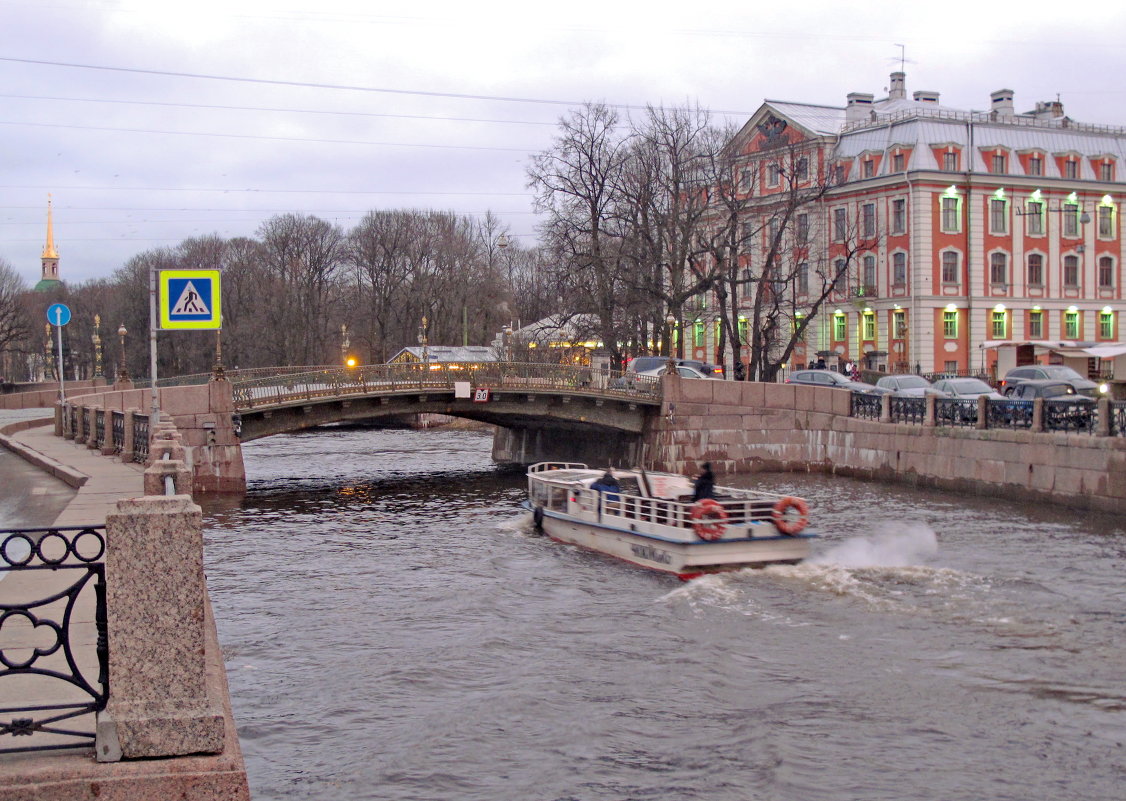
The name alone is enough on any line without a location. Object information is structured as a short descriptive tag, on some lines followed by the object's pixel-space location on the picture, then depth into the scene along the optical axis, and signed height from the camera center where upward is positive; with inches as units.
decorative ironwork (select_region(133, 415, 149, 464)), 798.5 -50.1
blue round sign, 1194.0 +53.2
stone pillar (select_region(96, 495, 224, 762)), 210.1 -48.4
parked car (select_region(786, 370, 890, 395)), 1528.3 -34.9
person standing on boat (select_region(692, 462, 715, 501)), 850.8 -93.9
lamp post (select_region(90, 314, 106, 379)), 2306.2 +23.1
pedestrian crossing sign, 579.5 +32.7
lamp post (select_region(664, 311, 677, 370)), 1609.3 +34.9
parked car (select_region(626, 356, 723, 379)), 1747.0 -9.8
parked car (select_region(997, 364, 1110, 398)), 1499.8 -34.8
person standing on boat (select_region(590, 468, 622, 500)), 942.4 -102.5
